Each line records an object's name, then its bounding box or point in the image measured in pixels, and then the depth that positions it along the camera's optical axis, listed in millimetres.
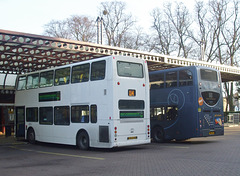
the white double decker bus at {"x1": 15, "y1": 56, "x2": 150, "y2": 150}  14555
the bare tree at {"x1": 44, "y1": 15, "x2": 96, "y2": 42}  48219
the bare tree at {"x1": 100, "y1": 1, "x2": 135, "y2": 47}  48969
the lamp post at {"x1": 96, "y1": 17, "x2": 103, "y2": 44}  25422
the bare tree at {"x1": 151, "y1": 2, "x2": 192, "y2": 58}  49312
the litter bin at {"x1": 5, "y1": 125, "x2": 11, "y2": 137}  24434
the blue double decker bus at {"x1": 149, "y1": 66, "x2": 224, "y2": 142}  17594
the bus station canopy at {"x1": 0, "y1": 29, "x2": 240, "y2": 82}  18203
